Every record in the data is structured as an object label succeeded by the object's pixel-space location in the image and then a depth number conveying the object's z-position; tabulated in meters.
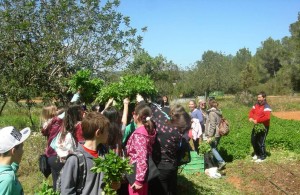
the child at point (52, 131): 4.75
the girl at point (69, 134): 4.24
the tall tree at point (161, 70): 36.38
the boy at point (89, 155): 2.97
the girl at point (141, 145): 4.08
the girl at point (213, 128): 8.51
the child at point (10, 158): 2.59
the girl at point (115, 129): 4.16
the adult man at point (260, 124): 9.26
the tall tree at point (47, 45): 10.70
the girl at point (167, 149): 4.68
